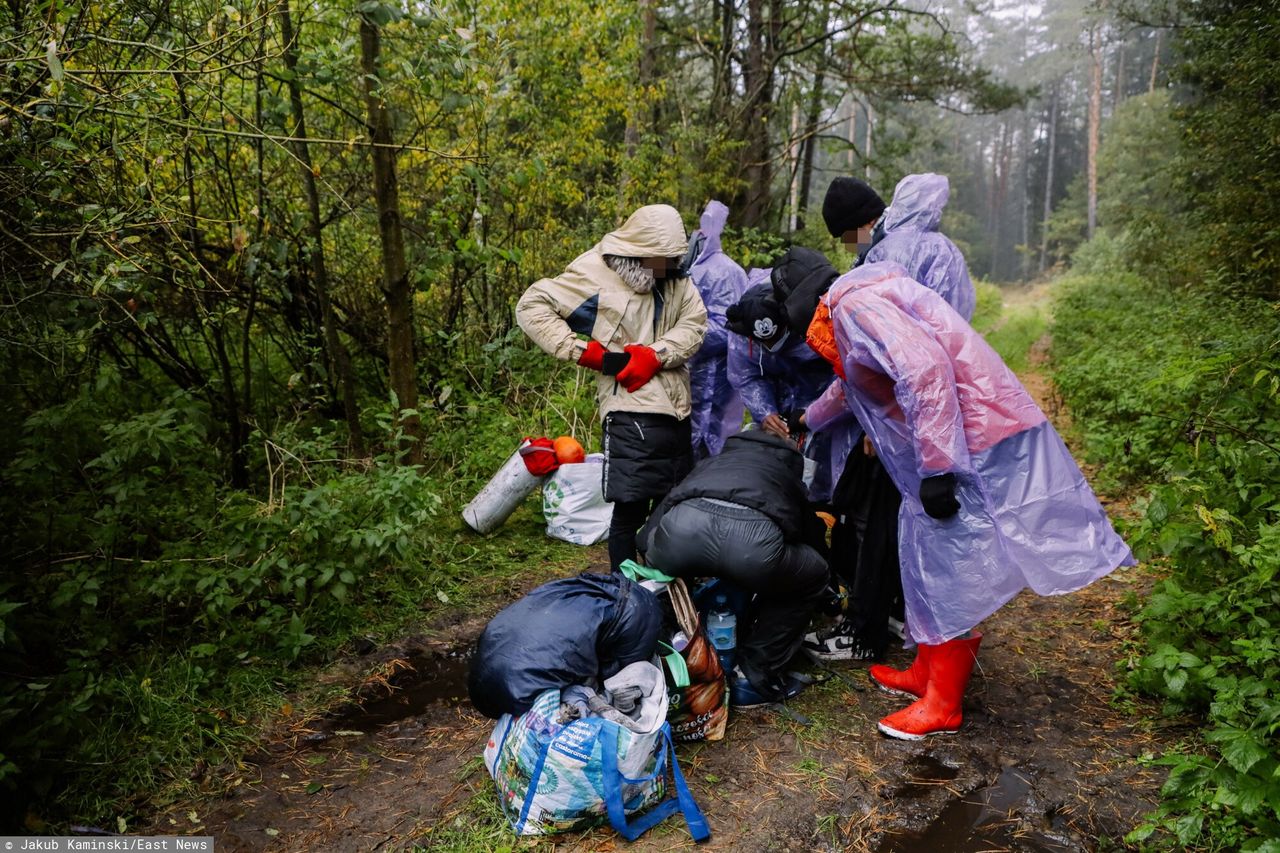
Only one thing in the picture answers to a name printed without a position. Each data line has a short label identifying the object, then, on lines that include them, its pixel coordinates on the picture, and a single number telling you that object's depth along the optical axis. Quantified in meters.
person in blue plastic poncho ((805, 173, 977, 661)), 3.19
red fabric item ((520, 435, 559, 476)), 4.71
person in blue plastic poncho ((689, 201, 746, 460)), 4.49
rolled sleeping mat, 4.76
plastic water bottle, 3.01
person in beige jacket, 3.55
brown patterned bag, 2.71
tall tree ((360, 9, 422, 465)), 4.18
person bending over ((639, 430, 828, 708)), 2.76
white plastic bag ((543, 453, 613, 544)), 4.80
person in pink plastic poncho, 2.52
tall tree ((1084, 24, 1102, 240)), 31.39
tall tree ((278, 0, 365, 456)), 4.12
